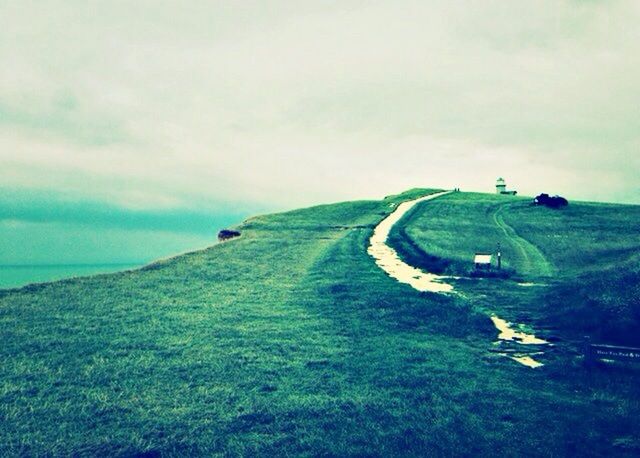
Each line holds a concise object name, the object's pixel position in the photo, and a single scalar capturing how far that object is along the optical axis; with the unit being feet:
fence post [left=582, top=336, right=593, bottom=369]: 52.95
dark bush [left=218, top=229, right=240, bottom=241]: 182.27
